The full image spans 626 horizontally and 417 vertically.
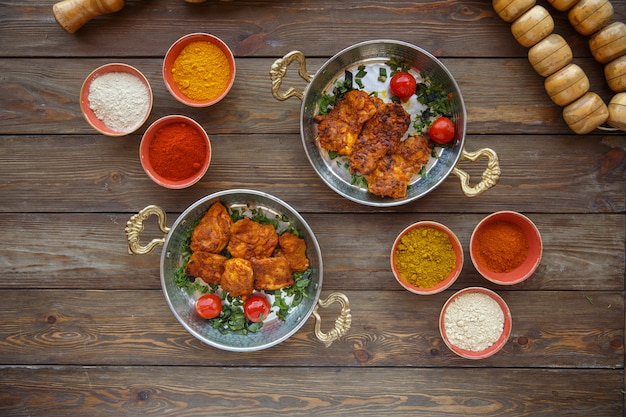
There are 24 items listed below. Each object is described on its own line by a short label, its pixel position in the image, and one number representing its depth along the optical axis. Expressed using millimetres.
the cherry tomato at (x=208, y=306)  869
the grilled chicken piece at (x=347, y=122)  864
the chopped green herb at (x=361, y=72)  892
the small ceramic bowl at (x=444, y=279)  865
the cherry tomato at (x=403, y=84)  864
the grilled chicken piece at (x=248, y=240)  869
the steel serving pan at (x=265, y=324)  845
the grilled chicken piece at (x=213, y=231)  863
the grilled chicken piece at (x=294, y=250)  874
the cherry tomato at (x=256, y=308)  869
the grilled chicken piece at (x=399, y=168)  867
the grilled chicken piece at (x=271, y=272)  862
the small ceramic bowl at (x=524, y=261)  866
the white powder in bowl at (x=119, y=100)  869
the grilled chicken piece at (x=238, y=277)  854
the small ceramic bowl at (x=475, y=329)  875
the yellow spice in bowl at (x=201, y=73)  867
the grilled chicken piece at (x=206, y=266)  865
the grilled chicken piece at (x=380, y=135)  870
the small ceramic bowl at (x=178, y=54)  857
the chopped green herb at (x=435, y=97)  883
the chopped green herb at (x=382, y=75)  891
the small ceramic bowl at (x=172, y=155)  855
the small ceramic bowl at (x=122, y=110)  864
